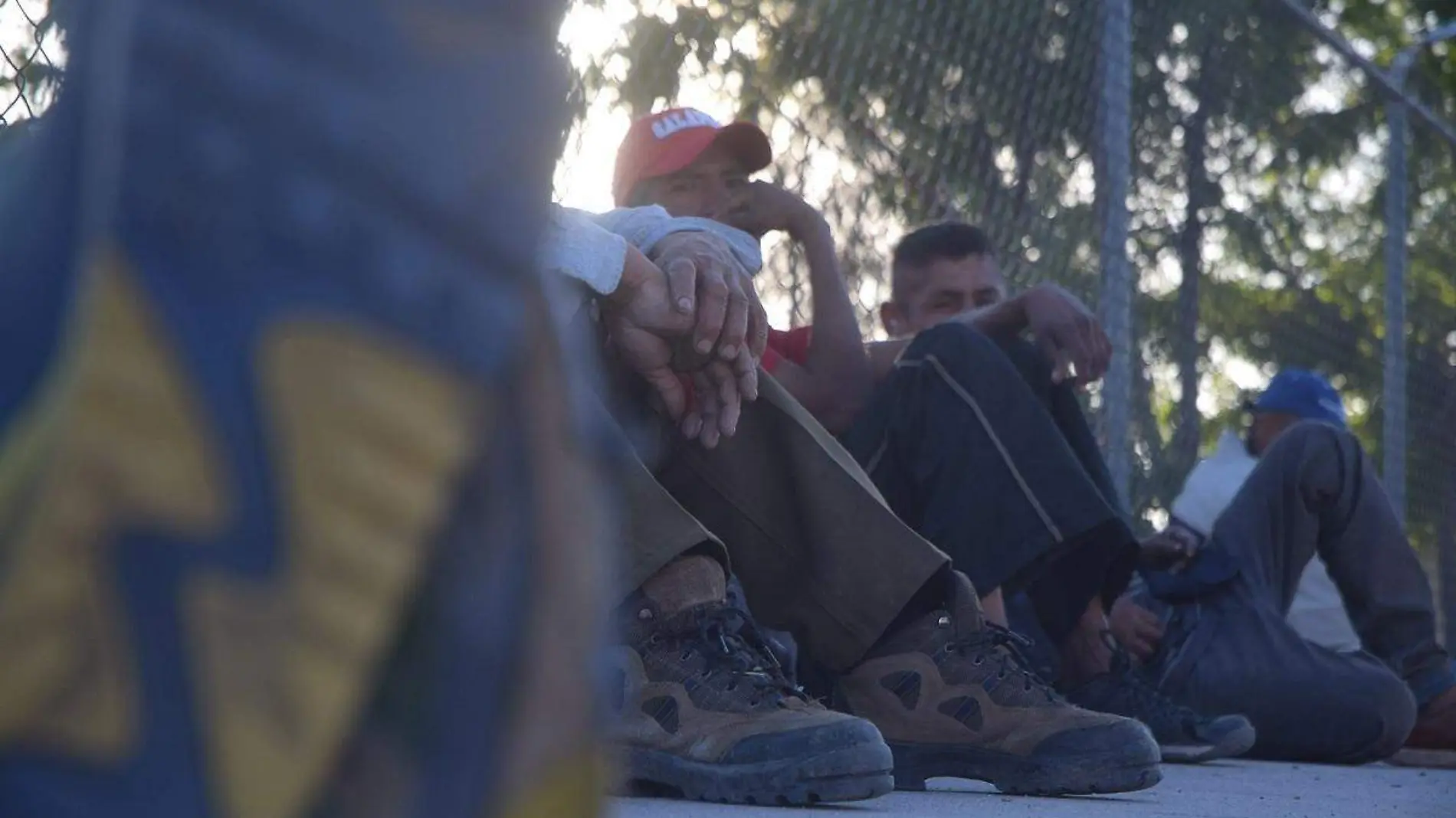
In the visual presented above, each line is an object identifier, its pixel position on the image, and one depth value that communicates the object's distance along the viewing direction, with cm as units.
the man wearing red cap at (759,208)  333
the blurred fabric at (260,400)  42
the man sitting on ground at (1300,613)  373
